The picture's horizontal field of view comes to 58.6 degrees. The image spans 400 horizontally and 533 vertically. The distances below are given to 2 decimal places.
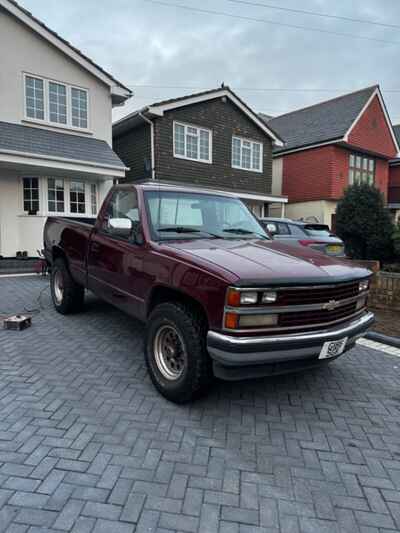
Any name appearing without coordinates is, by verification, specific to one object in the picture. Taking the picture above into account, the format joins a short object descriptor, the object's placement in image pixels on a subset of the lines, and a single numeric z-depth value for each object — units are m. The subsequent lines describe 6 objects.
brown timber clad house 13.94
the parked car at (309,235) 8.17
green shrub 13.27
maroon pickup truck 2.65
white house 10.67
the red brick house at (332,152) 18.59
